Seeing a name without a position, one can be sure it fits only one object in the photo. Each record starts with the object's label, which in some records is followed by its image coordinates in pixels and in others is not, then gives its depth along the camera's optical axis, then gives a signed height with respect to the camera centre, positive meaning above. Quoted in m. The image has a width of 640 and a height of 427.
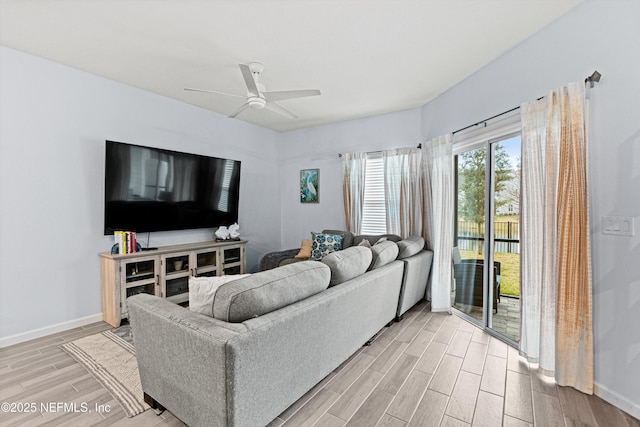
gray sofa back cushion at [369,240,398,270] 2.74 -0.42
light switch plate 1.84 -0.09
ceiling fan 2.66 +1.12
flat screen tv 3.30 +0.27
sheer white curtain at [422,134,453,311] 3.52 -0.09
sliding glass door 2.82 -0.23
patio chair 3.04 -0.80
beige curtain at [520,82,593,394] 1.99 -0.21
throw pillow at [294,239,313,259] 4.45 -0.62
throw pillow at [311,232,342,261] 4.24 -0.50
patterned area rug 1.96 -1.27
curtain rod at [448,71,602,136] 1.96 +0.91
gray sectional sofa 1.37 -0.72
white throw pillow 1.64 -0.48
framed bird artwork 5.26 +0.47
